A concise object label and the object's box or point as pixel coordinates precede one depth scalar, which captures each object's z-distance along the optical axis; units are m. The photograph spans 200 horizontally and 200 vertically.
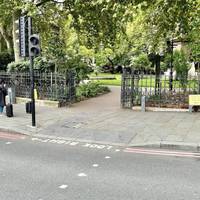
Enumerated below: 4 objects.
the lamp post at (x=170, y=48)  16.79
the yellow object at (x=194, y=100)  12.14
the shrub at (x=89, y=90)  17.72
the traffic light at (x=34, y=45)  9.69
